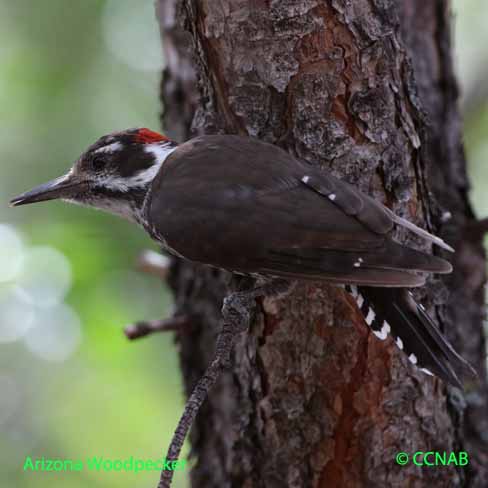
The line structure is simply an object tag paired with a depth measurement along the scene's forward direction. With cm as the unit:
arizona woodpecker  631
